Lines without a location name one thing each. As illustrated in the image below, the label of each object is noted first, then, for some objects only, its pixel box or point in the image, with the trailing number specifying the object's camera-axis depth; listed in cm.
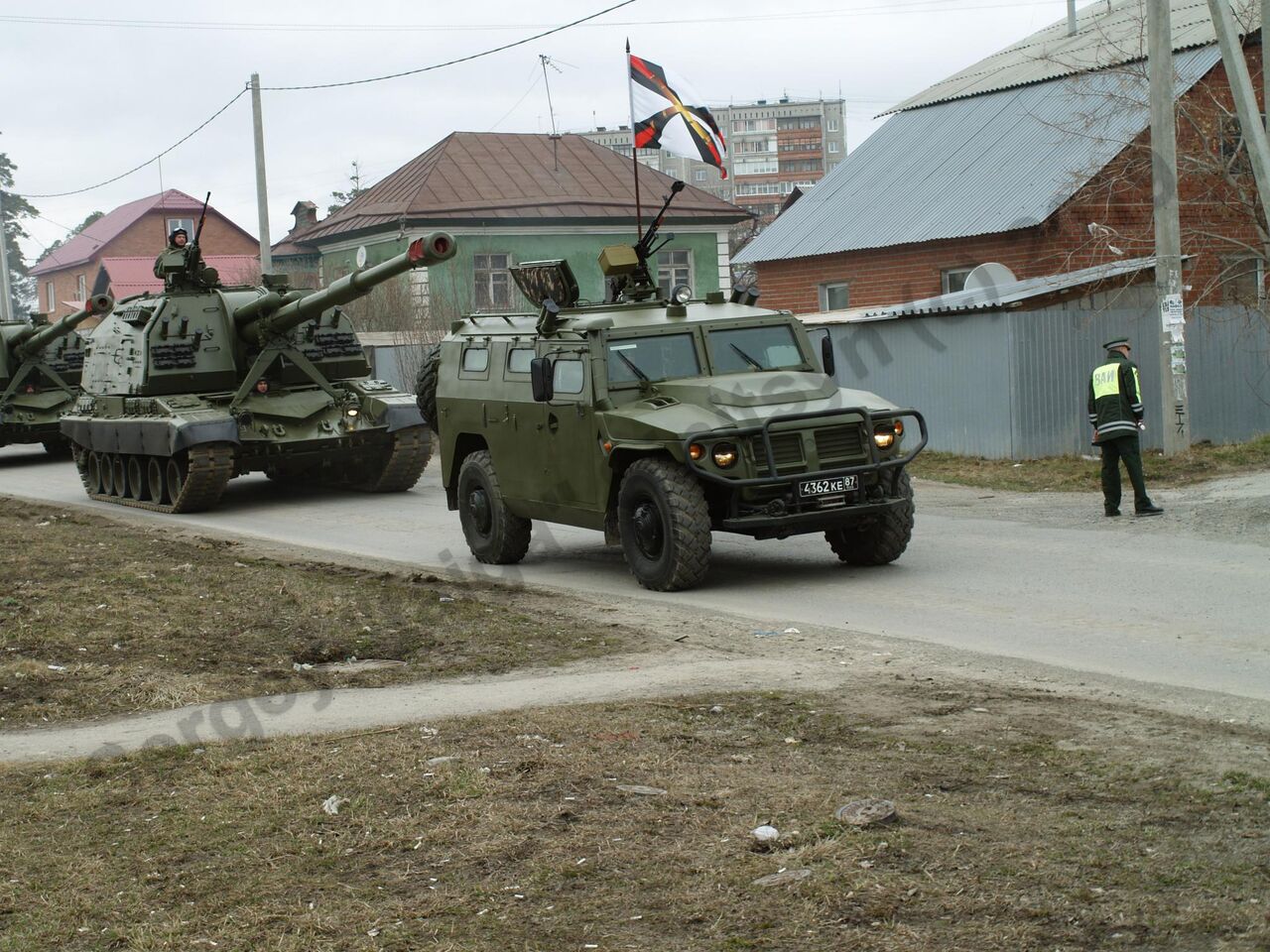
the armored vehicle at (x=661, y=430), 1166
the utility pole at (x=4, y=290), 5075
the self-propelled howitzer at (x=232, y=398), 1973
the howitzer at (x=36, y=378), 2836
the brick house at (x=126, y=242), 8088
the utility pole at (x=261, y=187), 3209
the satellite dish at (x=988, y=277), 2569
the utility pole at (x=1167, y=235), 1786
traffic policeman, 1477
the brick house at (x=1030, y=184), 2569
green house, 4244
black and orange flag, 2358
